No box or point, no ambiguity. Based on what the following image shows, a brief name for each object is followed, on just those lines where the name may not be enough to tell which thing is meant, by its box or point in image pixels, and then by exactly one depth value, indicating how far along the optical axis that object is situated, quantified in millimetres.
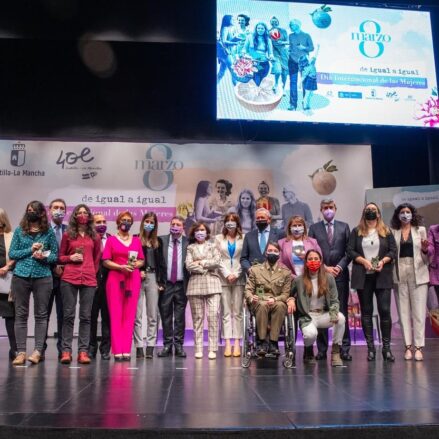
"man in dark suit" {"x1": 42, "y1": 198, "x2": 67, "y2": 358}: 4355
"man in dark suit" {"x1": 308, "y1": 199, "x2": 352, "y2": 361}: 4598
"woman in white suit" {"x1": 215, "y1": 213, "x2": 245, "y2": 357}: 4773
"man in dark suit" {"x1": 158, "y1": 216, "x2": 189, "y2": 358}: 4910
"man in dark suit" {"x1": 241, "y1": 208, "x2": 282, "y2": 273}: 4645
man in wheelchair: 4031
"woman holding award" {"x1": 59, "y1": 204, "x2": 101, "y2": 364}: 4211
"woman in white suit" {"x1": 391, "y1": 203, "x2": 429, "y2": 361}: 4453
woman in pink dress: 4480
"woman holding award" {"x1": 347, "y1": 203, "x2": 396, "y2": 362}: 4383
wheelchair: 3973
